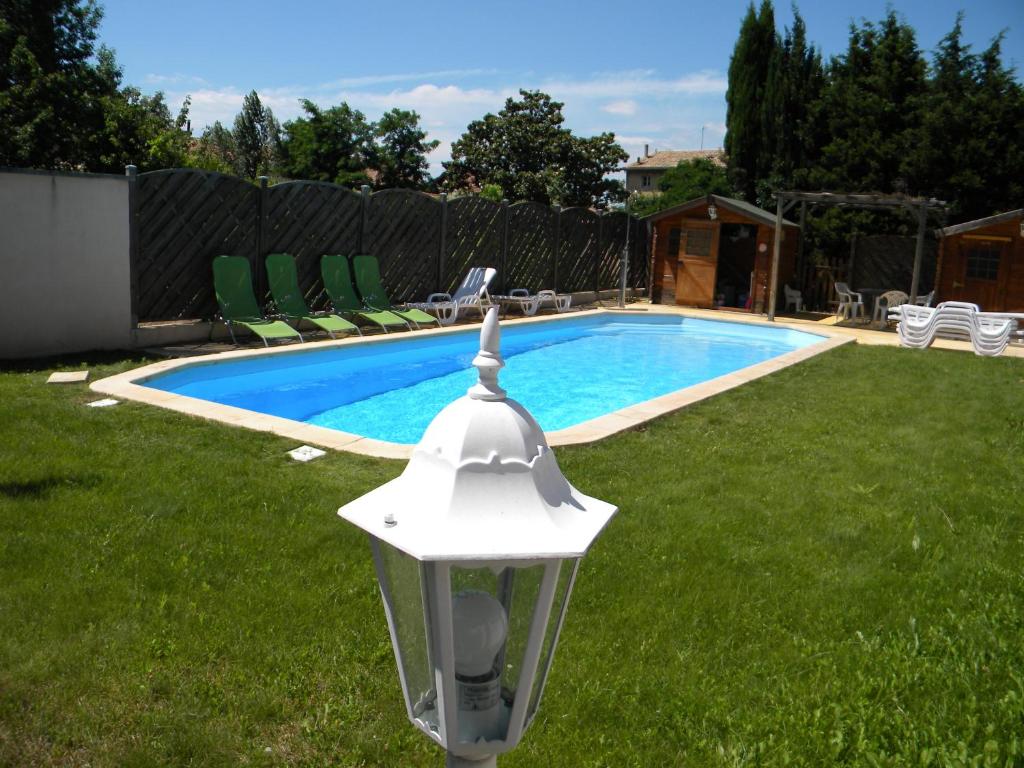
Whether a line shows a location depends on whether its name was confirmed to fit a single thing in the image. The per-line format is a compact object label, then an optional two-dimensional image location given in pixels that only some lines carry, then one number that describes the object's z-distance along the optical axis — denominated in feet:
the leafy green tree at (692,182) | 79.71
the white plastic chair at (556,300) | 51.98
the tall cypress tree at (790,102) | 73.05
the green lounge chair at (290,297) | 35.35
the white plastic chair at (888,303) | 51.42
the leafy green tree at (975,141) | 58.85
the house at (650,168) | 206.39
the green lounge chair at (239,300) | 32.91
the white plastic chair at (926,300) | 50.29
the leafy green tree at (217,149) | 88.53
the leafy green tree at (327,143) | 118.62
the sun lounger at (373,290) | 39.68
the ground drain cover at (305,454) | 16.78
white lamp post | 3.86
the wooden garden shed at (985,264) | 49.73
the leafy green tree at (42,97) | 72.79
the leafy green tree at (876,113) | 62.69
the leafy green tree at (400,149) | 120.57
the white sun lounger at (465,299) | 43.01
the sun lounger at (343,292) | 38.34
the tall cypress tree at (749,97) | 77.25
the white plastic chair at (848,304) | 52.55
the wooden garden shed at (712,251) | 57.57
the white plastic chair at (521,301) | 50.16
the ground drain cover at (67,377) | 23.12
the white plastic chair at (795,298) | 58.85
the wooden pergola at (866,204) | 47.39
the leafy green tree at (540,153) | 110.32
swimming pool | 27.99
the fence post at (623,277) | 56.08
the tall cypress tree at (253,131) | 204.23
